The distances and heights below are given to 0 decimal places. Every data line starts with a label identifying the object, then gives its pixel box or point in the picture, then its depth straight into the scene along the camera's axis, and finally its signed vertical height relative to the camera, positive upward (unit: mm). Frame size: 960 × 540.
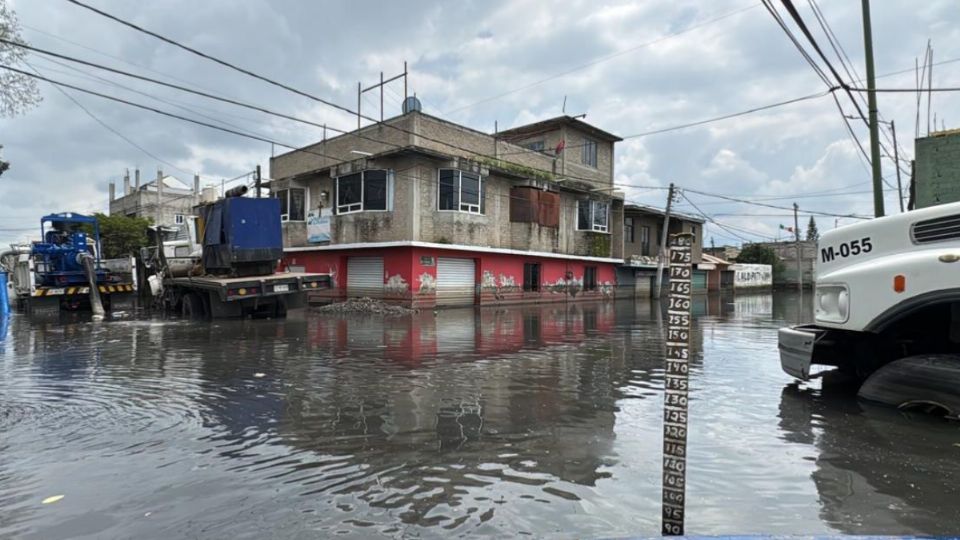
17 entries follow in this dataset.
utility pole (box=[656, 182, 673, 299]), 32250 +3277
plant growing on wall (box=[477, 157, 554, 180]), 24016 +6047
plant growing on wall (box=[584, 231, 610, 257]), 30078 +3018
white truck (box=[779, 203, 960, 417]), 4504 -110
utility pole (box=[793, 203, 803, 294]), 46425 +6067
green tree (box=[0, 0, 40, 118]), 14508 +7243
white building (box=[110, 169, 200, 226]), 54469 +10287
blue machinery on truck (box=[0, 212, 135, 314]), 18469 +1013
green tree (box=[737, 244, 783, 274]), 56656 +4316
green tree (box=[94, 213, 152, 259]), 40719 +4826
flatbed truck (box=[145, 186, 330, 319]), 15125 +875
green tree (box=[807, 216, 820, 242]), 96875 +12389
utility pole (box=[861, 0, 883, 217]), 11766 +3313
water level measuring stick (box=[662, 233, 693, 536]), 2531 -434
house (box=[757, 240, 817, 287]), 56031 +3769
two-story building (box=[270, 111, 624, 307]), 21844 +3868
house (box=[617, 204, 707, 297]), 34094 +3321
